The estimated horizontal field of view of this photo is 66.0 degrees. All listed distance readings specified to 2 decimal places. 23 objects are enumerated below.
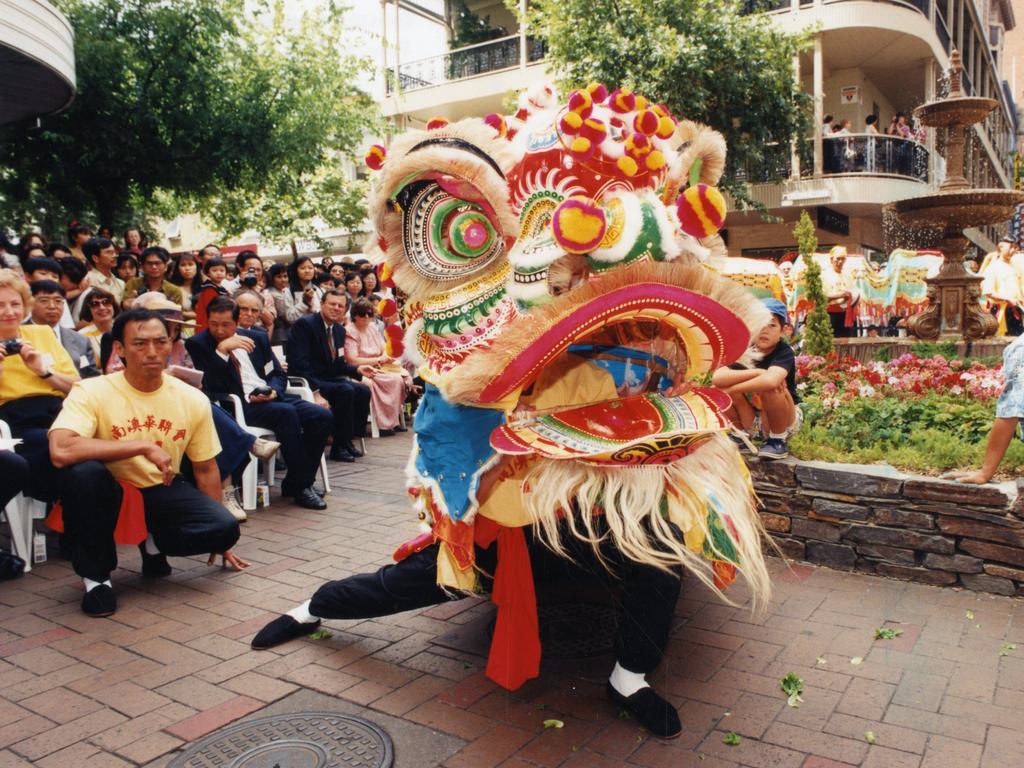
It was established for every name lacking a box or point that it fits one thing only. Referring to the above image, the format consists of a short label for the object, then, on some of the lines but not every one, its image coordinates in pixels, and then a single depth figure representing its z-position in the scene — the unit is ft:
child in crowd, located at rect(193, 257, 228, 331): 20.34
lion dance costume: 7.95
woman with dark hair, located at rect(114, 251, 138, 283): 27.78
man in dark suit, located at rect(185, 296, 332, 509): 19.58
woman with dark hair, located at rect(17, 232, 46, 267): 27.71
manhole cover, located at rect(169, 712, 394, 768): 8.72
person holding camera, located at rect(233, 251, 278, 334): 28.73
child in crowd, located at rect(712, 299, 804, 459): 14.38
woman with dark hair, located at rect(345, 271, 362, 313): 35.45
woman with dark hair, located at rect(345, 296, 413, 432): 28.84
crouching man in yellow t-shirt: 12.69
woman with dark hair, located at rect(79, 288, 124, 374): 20.94
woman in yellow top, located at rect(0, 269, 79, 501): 14.73
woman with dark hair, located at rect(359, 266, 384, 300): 36.65
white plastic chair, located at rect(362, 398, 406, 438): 29.91
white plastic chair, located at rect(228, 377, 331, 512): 19.58
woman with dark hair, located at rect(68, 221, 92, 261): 30.53
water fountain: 32.01
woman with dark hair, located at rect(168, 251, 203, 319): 28.99
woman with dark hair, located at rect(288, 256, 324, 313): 32.48
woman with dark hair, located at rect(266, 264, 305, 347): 30.55
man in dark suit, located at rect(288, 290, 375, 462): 25.00
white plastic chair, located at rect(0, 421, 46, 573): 14.76
